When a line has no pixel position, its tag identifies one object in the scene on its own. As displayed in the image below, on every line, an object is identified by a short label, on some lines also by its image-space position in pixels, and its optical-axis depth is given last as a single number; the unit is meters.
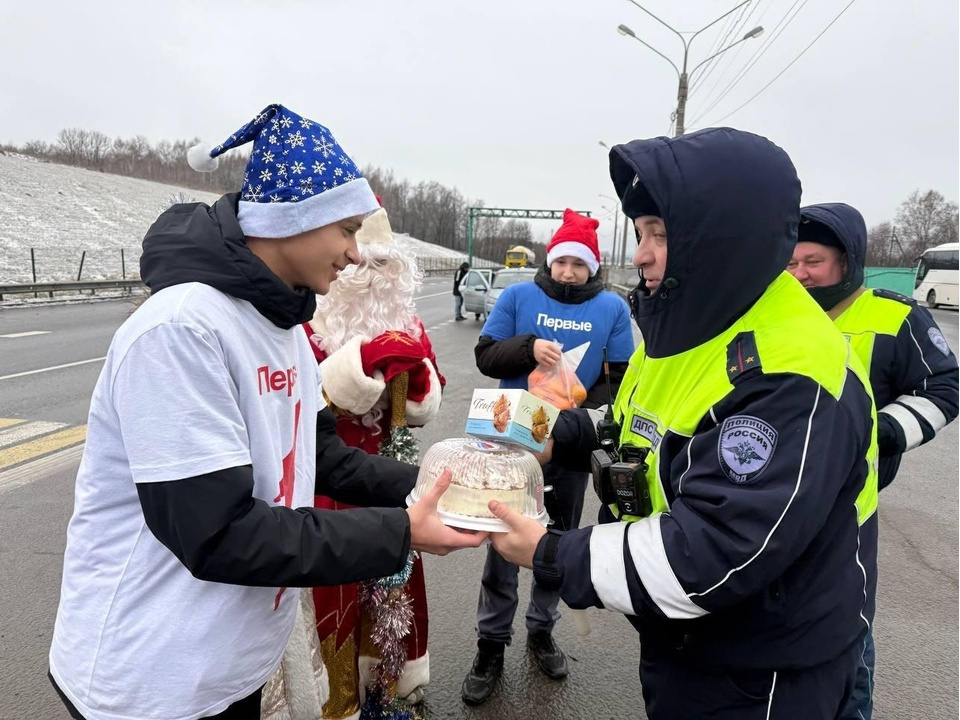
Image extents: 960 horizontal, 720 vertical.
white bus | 30.62
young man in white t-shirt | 1.27
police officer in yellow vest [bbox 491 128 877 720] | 1.33
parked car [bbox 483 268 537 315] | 15.57
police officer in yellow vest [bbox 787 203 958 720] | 2.87
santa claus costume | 2.64
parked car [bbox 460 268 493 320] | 18.00
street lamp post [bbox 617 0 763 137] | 18.75
